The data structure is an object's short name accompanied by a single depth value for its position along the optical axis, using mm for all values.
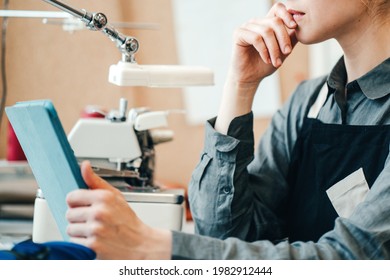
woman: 1754
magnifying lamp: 1651
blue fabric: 1360
